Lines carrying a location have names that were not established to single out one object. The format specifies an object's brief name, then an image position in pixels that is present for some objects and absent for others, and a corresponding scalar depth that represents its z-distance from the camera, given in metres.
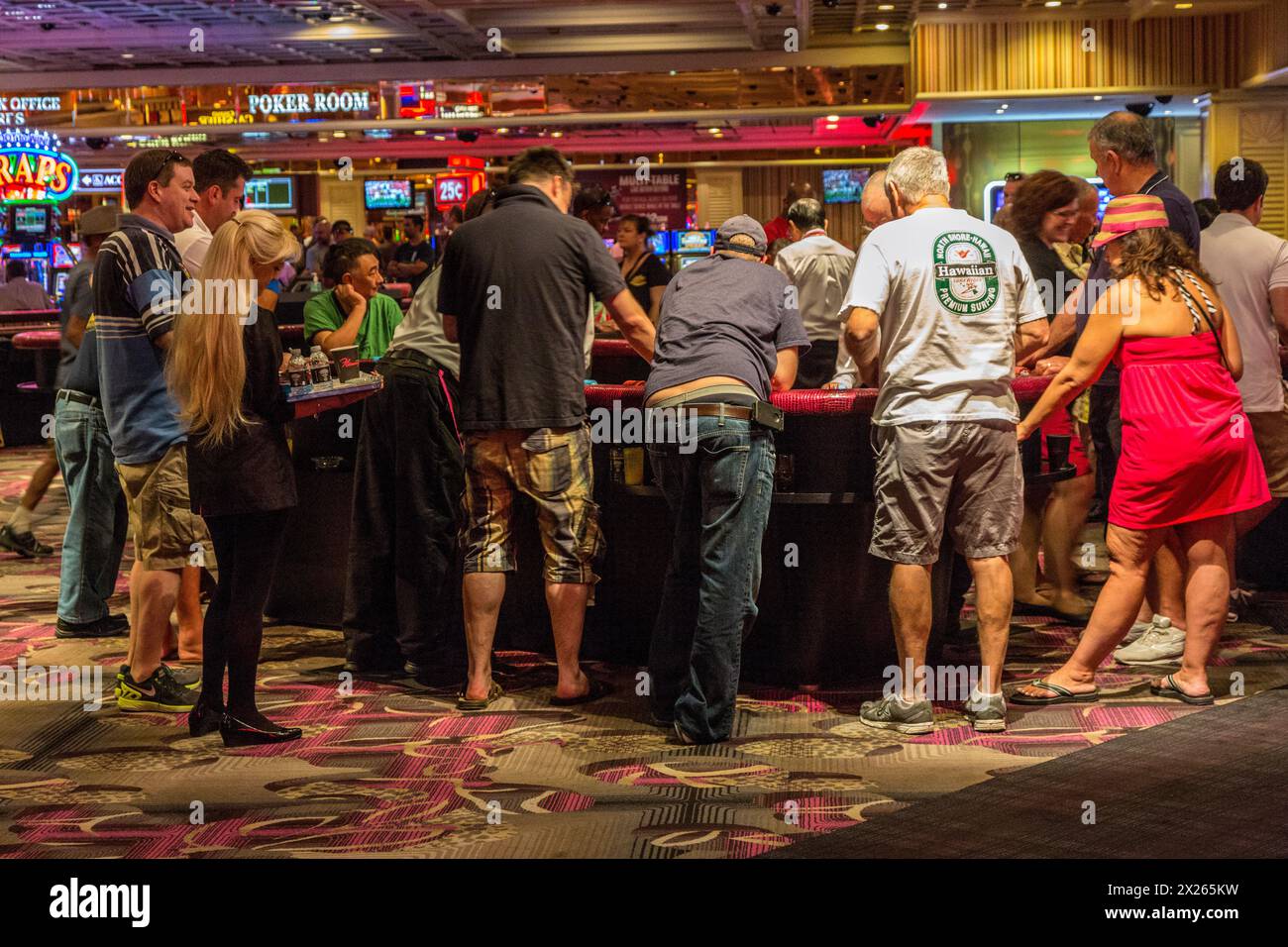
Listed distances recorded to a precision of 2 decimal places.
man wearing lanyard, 7.13
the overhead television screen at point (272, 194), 21.38
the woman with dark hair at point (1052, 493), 5.73
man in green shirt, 5.81
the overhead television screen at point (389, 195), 24.70
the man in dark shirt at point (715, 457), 4.21
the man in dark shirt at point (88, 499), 5.67
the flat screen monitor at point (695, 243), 20.36
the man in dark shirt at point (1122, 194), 5.06
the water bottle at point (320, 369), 4.43
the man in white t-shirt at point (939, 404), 4.28
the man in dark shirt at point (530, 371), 4.48
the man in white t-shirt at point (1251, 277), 5.47
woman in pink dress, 4.46
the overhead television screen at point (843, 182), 23.55
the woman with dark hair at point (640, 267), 7.92
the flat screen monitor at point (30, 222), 16.84
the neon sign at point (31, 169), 15.27
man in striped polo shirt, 4.54
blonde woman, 4.10
